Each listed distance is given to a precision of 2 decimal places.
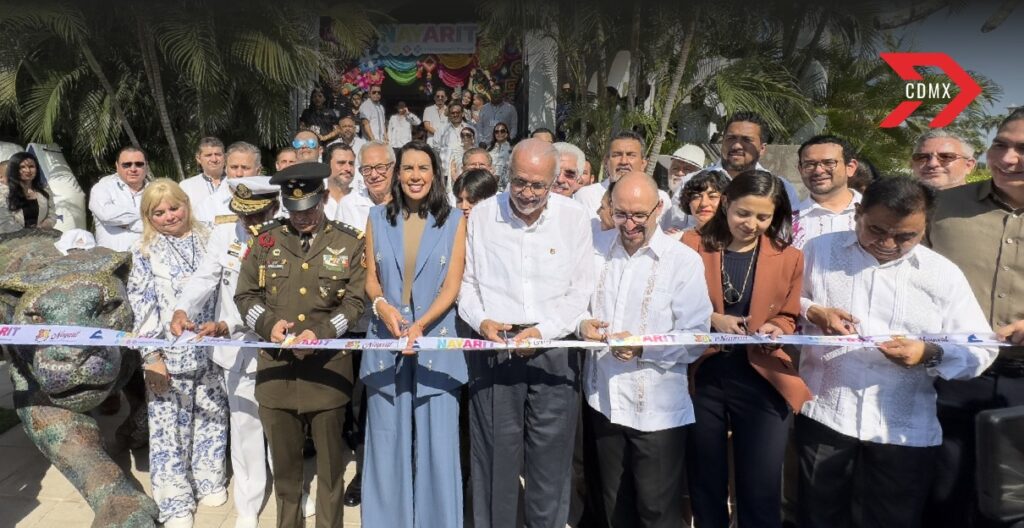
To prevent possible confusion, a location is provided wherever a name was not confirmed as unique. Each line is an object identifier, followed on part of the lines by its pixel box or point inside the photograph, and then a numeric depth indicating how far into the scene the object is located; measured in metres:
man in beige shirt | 2.80
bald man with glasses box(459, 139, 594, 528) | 2.95
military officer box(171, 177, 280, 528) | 3.29
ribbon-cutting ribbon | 2.66
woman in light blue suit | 3.02
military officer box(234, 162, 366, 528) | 2.93
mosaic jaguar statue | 2.99
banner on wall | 13.48
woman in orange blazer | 2.72
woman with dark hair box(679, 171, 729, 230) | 3.46
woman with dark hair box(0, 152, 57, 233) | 5.93
